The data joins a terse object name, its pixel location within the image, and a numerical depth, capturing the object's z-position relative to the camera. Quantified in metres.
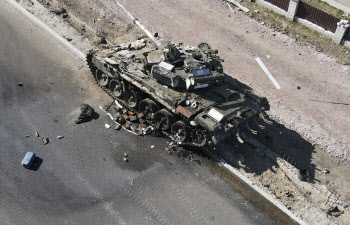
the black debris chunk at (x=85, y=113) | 16.62
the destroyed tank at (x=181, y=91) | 14.50
